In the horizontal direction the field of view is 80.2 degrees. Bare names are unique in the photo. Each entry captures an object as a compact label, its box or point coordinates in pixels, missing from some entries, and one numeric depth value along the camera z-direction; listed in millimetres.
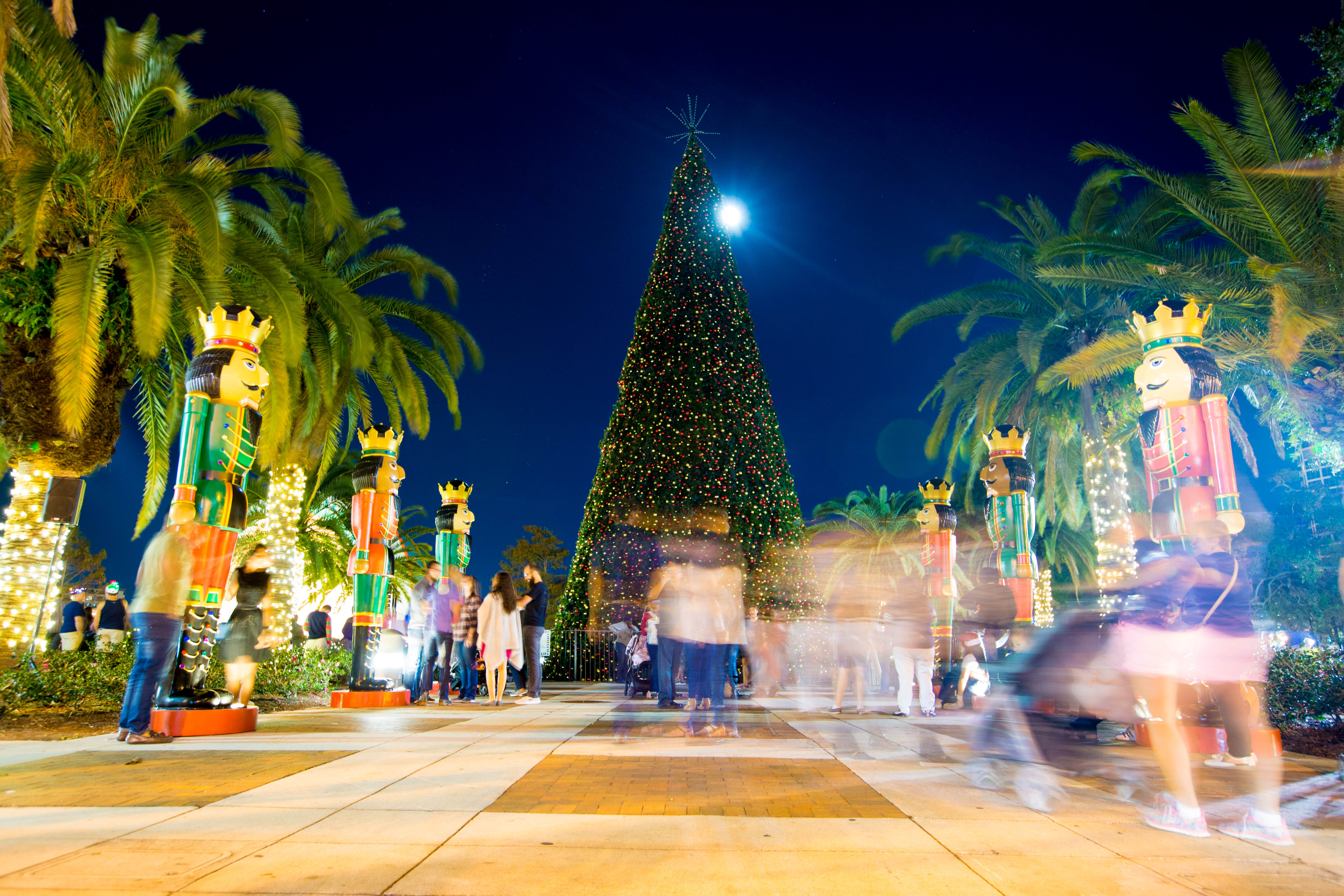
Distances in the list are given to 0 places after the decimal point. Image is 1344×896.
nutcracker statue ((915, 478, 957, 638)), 12422
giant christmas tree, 18844
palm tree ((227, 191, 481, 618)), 10875
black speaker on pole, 8828
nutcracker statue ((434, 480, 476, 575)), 13492
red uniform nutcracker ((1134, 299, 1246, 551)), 5895
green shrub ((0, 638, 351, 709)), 7871
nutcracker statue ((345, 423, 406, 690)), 10430
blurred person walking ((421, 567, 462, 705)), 10344
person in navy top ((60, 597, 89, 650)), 12102
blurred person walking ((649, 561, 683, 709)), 7348
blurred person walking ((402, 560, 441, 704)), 10312
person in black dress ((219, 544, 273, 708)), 7617
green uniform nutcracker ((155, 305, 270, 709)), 6973
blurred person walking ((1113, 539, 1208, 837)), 3643
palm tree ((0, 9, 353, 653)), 8109
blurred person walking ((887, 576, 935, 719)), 8820
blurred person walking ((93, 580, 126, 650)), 12508
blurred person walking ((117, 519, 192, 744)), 6223
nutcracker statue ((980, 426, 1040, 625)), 12305
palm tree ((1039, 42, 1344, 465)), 8336
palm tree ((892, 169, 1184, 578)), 14266
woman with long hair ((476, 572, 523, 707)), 9992
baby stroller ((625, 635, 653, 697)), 11883
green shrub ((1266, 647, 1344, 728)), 7391
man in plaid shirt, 10781
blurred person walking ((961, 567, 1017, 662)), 9516
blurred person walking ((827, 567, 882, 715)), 9336
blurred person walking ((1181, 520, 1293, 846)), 4312
